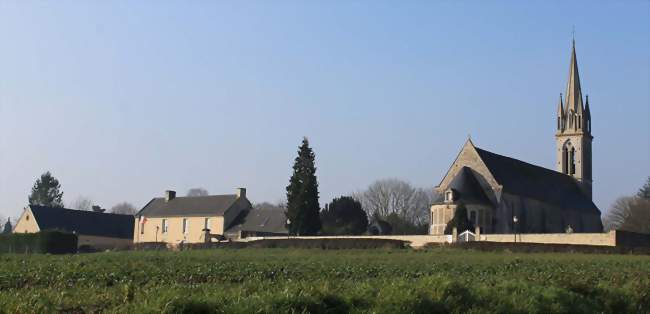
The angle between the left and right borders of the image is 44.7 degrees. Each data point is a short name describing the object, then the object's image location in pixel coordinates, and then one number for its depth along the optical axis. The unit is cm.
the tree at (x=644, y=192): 10601
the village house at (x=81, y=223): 8431
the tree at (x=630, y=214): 8427
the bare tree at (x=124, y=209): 15340
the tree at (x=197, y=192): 15300
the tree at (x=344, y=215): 8062
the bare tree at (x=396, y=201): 10748
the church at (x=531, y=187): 7138
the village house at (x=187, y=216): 8050
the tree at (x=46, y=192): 11894
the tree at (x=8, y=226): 11724
